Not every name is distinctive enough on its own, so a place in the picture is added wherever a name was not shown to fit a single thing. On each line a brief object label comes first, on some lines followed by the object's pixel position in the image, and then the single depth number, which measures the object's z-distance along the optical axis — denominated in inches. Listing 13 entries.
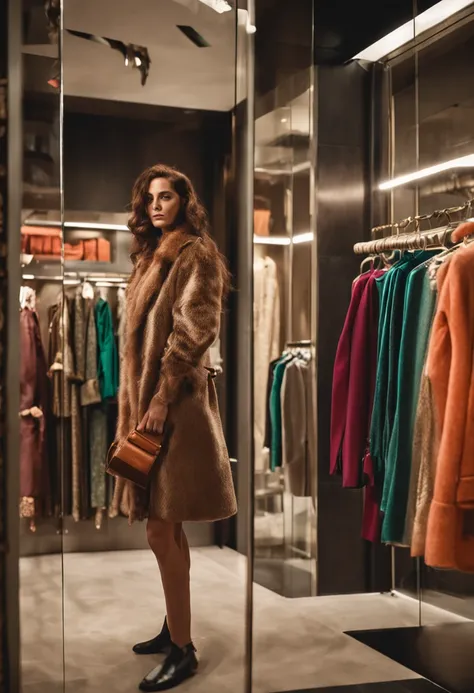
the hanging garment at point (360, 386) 119.0
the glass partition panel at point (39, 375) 100.0
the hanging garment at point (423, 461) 98.7
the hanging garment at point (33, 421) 99.9
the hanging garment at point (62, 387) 101.0
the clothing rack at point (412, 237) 113.7
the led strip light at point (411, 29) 129.8
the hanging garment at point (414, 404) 102.0
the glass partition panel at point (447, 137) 130.0
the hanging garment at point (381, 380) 111.9
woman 101.5
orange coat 93.7
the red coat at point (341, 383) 123.0
